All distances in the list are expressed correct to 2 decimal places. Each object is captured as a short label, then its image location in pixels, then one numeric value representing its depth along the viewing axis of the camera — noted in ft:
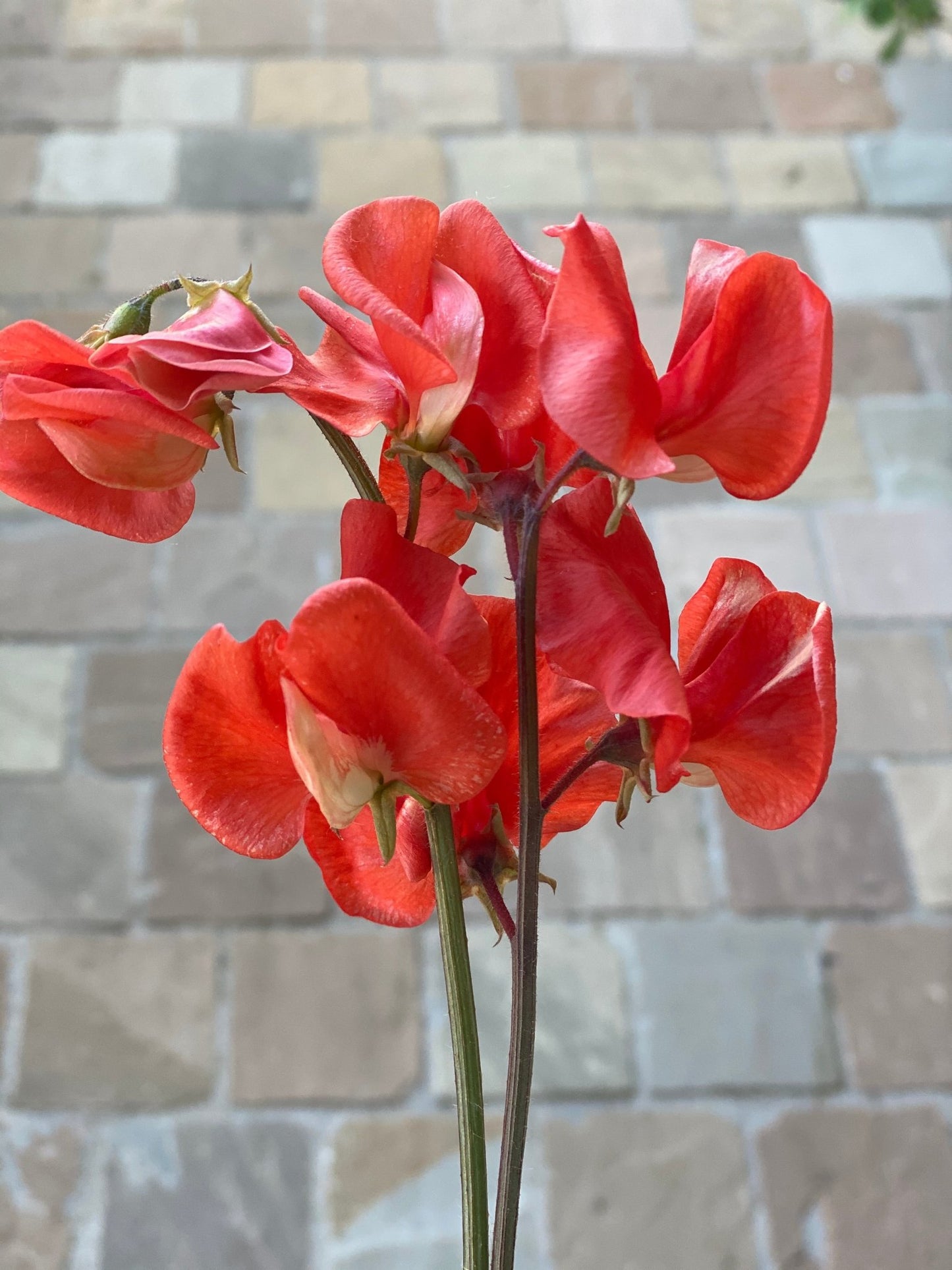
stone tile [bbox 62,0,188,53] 4.78
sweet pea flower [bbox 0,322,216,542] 0.75
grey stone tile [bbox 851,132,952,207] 4.75
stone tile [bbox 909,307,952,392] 4.30
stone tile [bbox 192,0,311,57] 4.82
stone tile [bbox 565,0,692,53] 4.96
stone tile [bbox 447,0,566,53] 4.91
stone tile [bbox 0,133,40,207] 4.37
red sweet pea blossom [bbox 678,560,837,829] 0.82
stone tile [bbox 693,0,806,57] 5.02
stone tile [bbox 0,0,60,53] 4.73
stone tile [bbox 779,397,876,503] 4.04
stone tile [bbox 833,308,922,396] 4.27
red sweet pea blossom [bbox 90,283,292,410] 0.74
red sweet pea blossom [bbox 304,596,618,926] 0.91
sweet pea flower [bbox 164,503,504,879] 0.69
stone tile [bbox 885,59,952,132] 4.95
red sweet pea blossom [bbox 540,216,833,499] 0.70
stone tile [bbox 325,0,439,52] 4.87
